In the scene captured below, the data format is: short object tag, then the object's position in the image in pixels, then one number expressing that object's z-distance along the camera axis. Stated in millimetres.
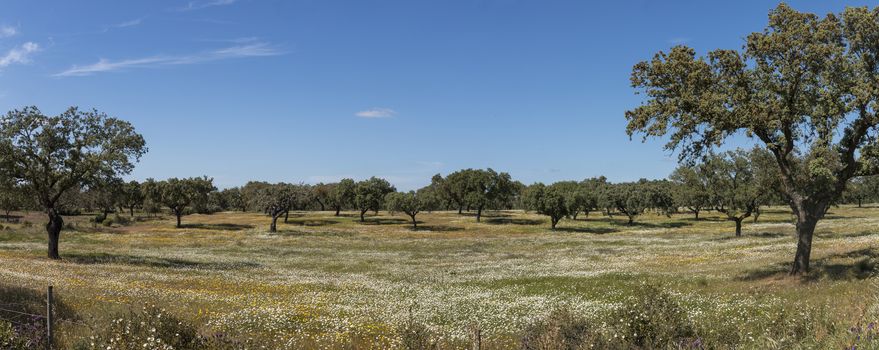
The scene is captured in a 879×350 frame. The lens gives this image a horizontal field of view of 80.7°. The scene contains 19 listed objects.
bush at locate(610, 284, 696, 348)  11406
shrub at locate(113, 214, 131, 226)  102475
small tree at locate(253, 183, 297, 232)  92625
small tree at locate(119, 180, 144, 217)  133000
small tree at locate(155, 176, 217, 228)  104938
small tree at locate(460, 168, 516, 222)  130625
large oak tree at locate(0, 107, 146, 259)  39438
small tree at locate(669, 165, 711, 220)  75625
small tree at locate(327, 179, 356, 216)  132250
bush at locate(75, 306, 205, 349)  10594
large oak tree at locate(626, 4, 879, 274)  22969
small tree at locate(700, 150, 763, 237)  66375
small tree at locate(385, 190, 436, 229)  107500
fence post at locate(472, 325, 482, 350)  10500
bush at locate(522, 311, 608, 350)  10812
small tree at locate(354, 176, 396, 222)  120188
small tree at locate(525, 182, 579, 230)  100050
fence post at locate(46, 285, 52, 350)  11645
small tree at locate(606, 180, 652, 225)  112938
